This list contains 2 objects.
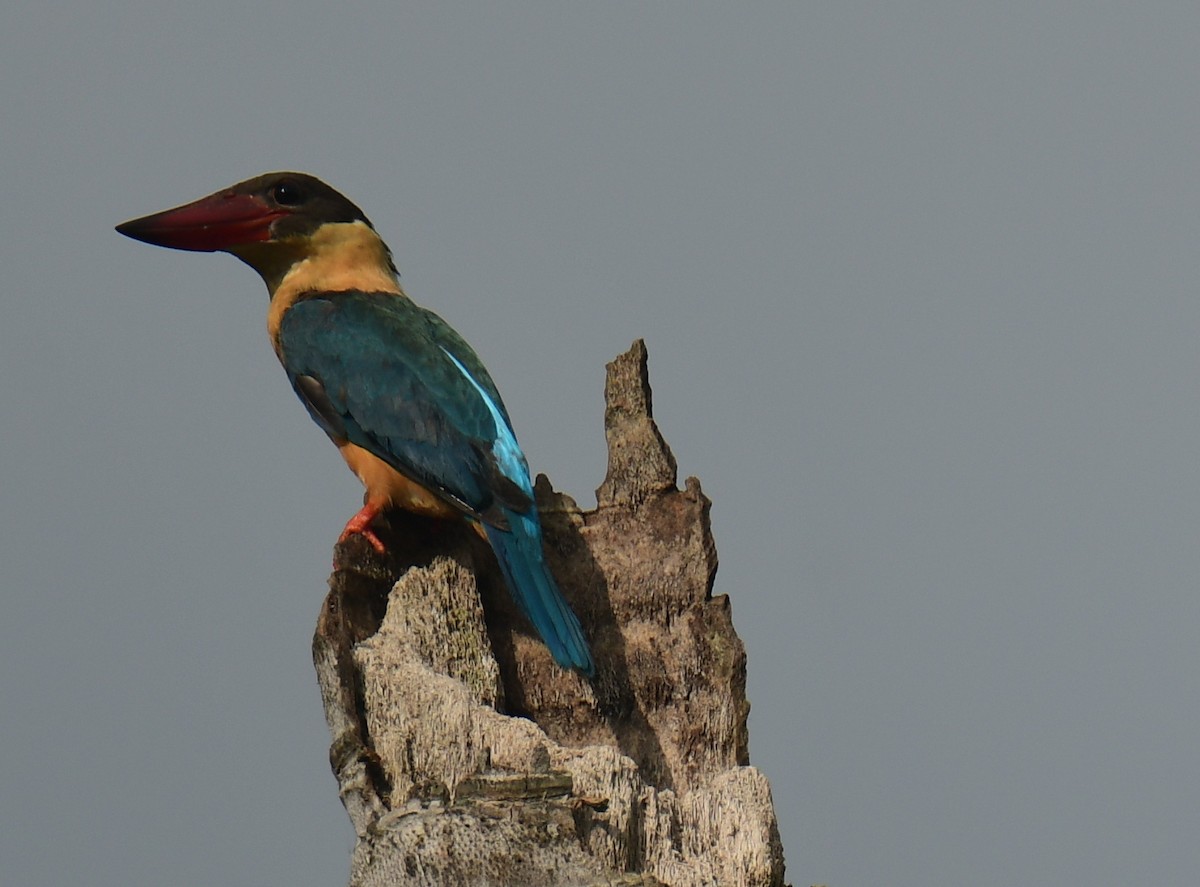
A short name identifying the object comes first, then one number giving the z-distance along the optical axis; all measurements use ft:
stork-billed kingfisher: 45.98
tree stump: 35.88
